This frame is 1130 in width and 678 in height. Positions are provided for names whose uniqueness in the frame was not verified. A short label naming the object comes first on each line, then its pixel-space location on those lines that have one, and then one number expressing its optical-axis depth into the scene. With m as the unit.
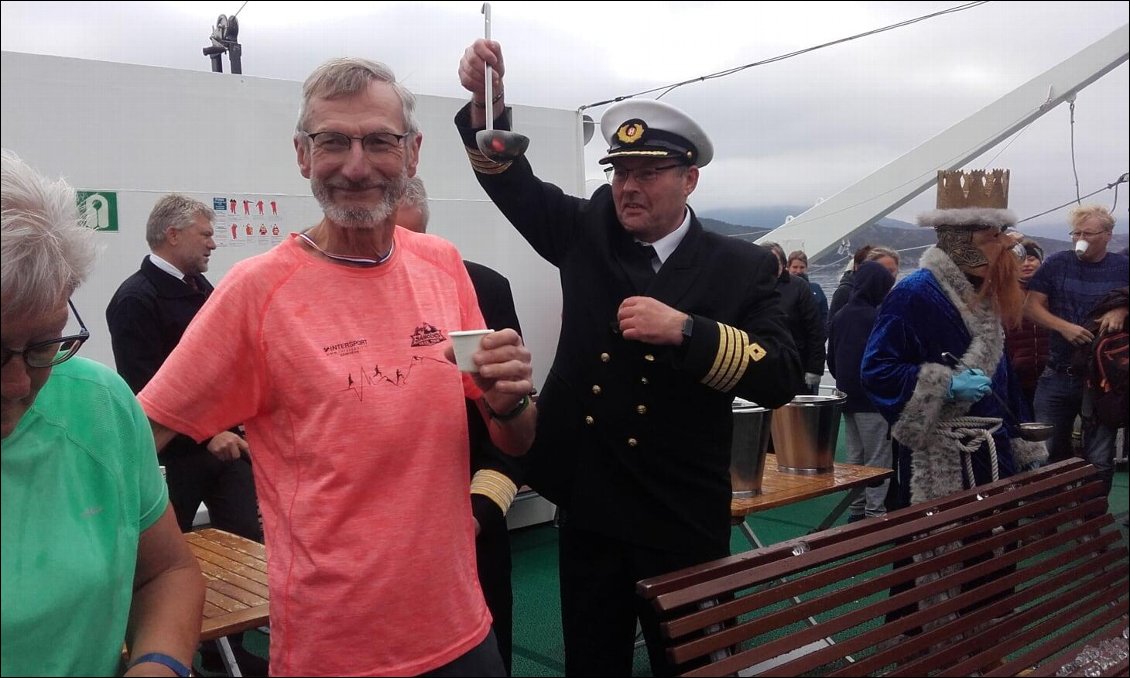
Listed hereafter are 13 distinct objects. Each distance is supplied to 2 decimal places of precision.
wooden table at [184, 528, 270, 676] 2.18
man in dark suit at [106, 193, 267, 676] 3.49
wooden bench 1.88
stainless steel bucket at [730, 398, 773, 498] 3.44
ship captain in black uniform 2.20
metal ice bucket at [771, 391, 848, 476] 3.96
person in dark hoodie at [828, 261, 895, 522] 5.87
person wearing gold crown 3.19
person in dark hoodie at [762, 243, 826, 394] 5.99
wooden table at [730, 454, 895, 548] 3.40
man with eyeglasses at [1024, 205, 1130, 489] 4.98
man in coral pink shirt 1.40
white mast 4.07
